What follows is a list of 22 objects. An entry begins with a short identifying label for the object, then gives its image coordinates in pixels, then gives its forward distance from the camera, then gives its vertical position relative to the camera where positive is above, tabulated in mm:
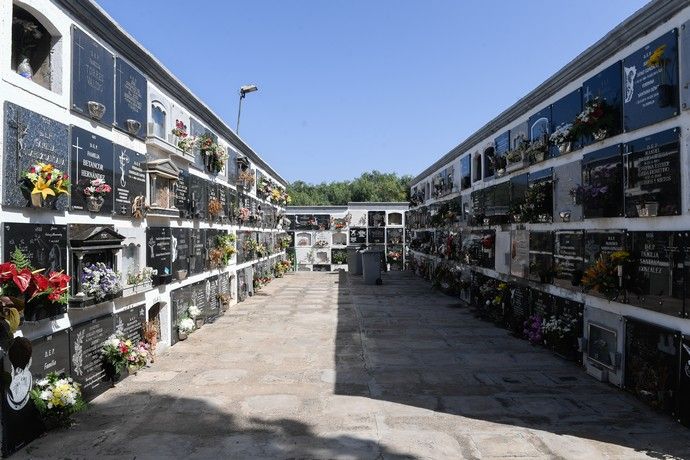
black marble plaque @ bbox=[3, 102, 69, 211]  5906 +1106
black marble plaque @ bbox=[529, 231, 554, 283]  10915 -562
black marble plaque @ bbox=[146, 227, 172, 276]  10367 -365
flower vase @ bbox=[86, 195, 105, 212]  7750 +480
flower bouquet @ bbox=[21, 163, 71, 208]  6141 +626
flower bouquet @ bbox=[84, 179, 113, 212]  7711 +627
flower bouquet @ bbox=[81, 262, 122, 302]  7509 -754
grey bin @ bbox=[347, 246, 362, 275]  30219 -1794
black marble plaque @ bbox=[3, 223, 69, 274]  5941 -131
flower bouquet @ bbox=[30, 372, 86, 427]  6262 -2107
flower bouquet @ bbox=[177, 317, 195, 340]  11844 -2250
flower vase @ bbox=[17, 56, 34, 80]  6457 +2151
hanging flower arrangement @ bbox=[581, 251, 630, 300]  7781 -670
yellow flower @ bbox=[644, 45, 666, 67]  6988 +2469
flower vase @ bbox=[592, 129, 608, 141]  8620 +1713
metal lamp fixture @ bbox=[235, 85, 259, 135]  26031 +7523
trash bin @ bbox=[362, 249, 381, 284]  24797 -1704
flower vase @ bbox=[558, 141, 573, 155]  10016 +1734
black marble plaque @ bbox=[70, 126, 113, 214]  7441 +1099
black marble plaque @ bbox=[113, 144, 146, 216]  8883 +1037
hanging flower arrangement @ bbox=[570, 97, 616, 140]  8523 +1962
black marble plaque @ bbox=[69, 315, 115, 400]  7262 -1835
